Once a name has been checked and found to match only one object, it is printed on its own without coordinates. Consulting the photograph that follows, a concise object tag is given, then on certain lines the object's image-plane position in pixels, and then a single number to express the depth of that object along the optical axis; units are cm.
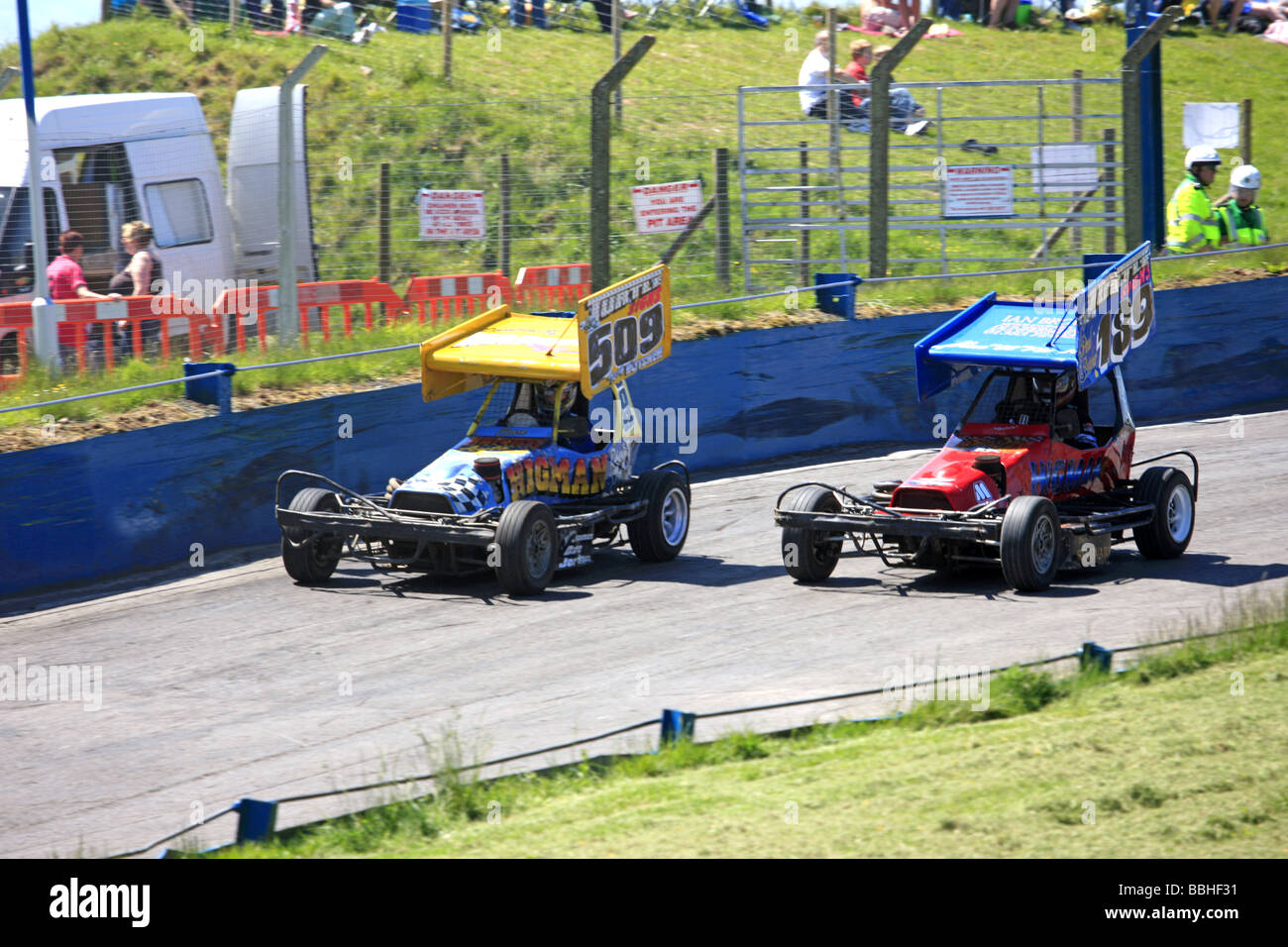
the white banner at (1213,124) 2216
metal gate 1914
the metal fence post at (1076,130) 1980
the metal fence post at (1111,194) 2009
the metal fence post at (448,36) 2272
